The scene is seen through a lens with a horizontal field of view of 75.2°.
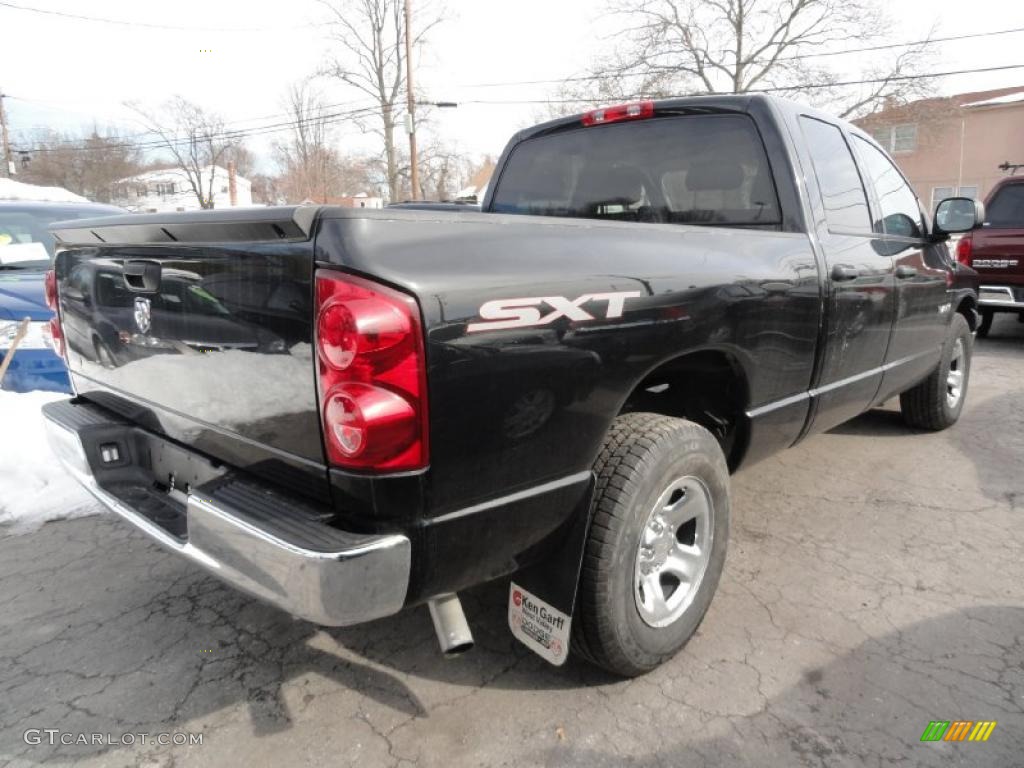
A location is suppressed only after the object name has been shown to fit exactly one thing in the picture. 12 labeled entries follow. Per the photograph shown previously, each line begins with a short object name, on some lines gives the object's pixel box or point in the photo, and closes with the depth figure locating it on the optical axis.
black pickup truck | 1.49
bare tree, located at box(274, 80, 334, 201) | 37.28
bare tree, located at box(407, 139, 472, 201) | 39.34
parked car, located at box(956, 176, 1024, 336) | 8.28
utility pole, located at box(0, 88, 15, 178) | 33.98
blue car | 4.72
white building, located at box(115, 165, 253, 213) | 50.59
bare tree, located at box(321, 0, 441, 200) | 36.88
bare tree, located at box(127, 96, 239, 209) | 41.28
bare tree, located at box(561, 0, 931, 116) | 30.45
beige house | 30.36
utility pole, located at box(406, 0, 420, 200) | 24.02
